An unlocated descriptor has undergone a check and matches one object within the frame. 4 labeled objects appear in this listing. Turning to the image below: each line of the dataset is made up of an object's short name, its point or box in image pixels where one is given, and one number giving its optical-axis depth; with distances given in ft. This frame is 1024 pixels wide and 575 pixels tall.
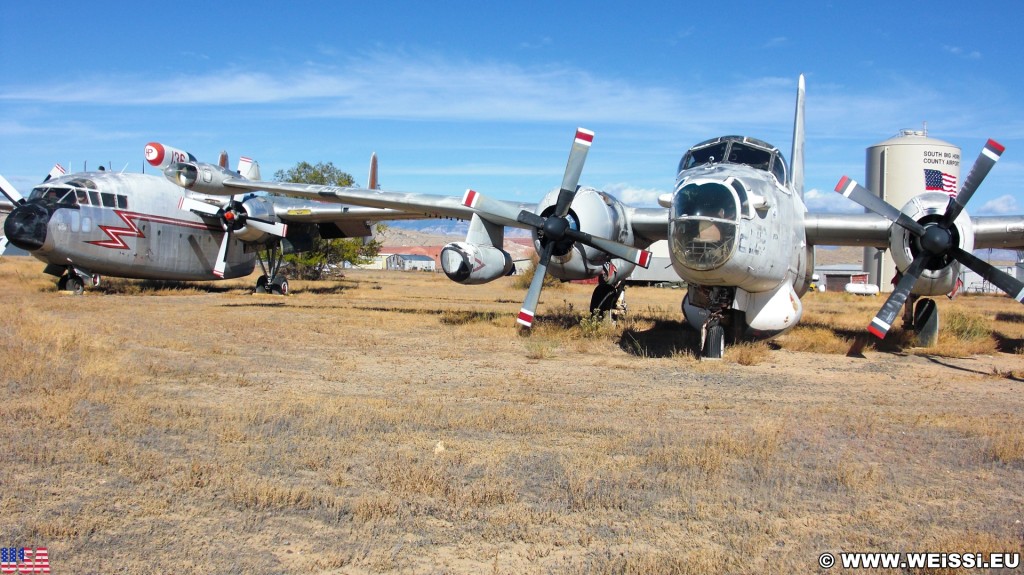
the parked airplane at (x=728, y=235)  38.19
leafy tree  143.43
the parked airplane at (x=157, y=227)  67.92
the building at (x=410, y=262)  345.00
